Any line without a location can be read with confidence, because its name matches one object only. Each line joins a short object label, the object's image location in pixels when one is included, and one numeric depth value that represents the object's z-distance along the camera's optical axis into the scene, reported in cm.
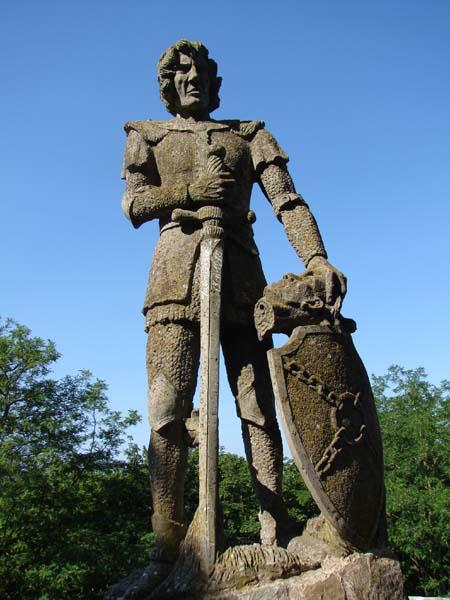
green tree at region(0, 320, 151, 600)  1487
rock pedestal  352
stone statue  420
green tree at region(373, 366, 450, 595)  1791
